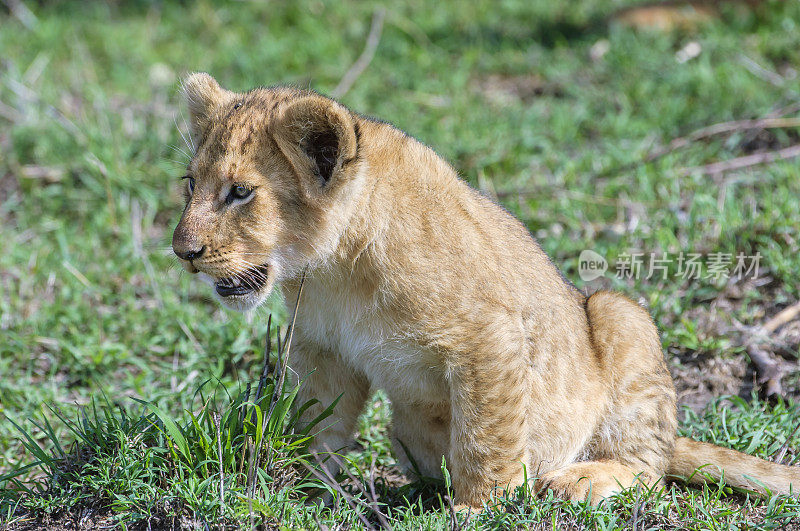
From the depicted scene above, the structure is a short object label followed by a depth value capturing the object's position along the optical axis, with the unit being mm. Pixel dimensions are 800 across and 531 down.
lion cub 7039
